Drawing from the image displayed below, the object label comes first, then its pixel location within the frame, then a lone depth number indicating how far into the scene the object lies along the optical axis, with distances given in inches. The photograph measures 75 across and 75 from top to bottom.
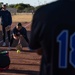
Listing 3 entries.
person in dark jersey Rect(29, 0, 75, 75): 116.0
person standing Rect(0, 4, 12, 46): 597.9
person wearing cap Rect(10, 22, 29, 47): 552.1
